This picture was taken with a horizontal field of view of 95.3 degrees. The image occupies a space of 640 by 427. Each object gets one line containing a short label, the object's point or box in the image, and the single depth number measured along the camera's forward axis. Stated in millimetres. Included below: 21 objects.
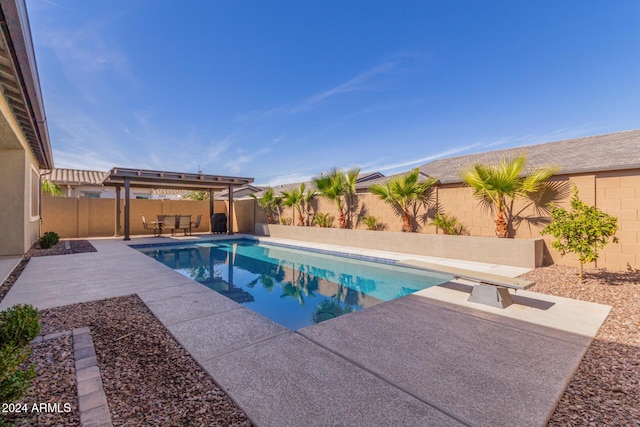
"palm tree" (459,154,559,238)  7455
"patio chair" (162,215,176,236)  14406
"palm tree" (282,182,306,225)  14219
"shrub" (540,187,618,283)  5285
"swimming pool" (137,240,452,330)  5203
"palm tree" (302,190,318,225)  14258
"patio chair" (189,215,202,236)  15891
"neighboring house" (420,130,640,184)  6730
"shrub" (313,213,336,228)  13547
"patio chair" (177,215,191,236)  14909
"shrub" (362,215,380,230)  11641
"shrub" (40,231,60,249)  9992
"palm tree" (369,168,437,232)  9883
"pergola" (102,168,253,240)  12398
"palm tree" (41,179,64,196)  15370
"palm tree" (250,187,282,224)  15711
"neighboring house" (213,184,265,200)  23469
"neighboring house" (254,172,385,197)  18578
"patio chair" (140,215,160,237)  14734
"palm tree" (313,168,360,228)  12121
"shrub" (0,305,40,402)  1745
